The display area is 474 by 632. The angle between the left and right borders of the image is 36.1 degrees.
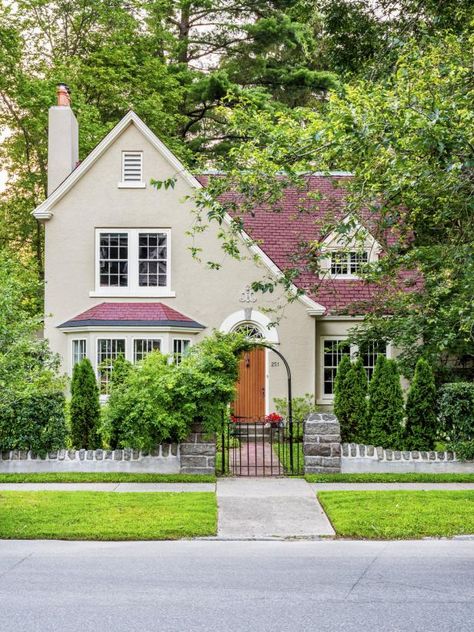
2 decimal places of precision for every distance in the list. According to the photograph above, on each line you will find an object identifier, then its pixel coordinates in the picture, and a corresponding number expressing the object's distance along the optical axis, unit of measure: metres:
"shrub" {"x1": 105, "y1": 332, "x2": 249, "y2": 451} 13.06
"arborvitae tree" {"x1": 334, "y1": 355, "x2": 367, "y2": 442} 14.68
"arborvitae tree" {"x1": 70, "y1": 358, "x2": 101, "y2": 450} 14.49
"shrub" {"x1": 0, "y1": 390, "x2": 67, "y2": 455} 13.45
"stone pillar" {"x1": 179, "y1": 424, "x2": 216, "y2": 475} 13.36
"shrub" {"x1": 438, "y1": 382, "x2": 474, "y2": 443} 13.55
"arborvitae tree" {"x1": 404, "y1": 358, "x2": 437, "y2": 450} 14.02
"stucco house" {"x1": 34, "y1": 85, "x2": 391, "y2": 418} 21.08
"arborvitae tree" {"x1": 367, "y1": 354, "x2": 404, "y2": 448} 14.20
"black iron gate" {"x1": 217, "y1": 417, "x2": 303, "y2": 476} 13.82
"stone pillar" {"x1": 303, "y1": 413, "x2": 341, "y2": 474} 13.41
